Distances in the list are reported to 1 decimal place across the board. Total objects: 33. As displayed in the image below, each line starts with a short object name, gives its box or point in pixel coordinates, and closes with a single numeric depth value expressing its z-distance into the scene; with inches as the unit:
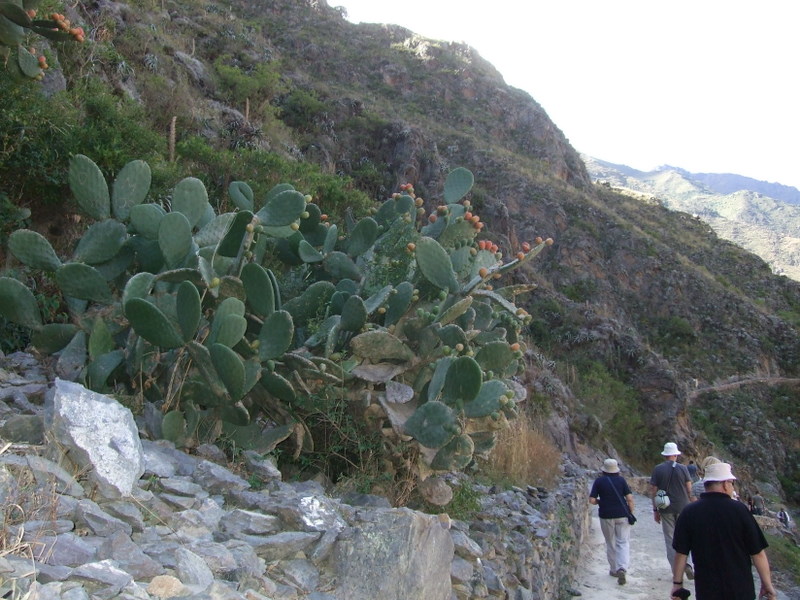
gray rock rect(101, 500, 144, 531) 92.1
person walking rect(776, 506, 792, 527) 528.4
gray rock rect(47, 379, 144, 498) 97.8
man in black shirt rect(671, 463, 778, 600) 134.0
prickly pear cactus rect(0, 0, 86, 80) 201.5
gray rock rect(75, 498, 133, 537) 86.2
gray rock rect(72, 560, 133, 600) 72.2
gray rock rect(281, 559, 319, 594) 102.6
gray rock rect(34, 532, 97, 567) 76.0
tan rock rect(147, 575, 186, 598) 76.7
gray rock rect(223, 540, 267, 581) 93.7
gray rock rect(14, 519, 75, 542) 78.0
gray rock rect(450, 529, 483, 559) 142.8
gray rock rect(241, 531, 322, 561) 102.8
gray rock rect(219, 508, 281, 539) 104.4
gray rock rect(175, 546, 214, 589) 83.0
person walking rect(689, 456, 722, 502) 245.2
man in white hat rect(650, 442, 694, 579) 242.2
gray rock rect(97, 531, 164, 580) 79.4
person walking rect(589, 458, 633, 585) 255.0
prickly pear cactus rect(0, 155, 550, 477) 143.9
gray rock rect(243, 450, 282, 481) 131.0
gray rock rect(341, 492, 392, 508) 142.2
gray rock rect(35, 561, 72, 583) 71.7
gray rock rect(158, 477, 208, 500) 108.2
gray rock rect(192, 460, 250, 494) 116.3
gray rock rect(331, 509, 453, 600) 111.1
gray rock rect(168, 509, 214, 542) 98.1
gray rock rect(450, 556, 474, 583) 135.6
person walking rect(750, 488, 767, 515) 452.6
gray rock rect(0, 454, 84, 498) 92.1
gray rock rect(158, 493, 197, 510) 103.5
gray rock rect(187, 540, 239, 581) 90.6
